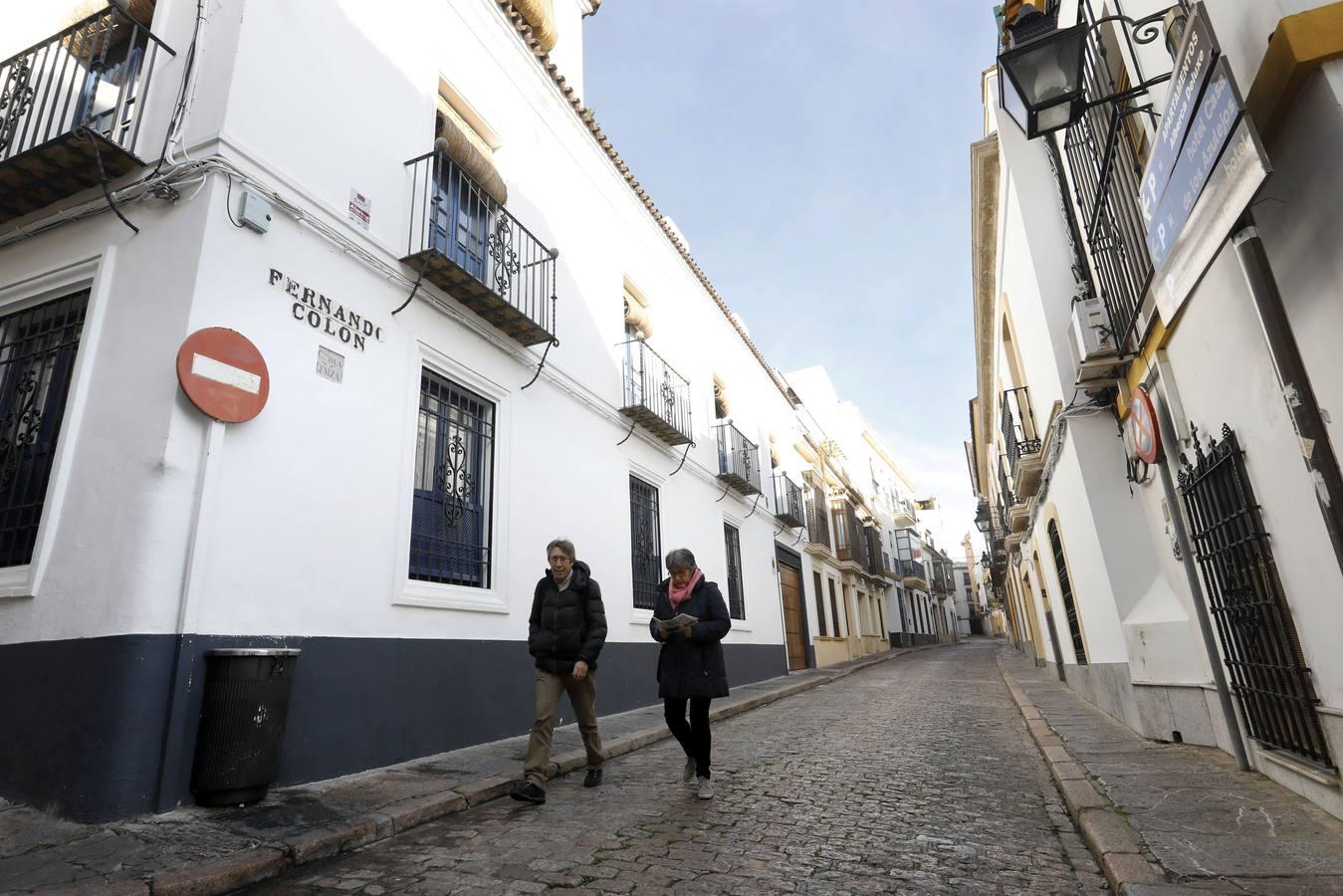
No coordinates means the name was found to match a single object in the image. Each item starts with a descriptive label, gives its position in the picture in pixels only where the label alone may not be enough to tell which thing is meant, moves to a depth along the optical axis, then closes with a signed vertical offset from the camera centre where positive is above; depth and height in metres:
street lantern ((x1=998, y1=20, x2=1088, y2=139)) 3.94 +3.08
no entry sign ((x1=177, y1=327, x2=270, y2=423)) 4.24 +1.81
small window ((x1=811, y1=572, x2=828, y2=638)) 19.44 +1.00
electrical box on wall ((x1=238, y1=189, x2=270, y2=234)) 4.79 +3.04
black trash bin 3.89 -0.28
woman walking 4.52 -0.07
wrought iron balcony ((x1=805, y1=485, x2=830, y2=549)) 19.97 +3.54
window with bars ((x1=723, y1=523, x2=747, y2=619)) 13.56 +1.42
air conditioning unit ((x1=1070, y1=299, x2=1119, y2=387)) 5.49 +2.18
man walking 4.62 +0.12
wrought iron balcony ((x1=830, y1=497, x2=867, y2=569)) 22.83 +3.62
